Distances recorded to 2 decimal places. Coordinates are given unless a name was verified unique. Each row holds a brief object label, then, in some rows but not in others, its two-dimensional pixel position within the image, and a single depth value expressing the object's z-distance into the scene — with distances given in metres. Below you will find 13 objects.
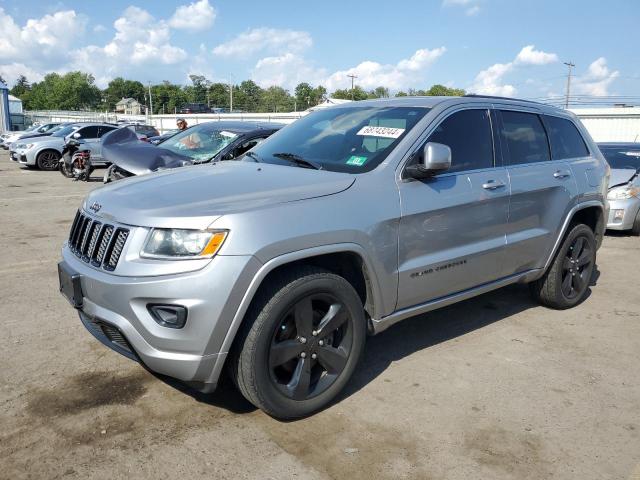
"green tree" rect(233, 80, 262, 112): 92.42
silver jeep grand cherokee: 2.73
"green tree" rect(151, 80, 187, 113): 113.85
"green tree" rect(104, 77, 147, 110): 139.88
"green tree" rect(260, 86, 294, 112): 79.11
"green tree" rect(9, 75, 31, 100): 120.39
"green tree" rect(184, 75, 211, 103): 114.50
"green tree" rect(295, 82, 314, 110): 103.99
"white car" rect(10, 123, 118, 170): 17.81
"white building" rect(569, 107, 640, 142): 22.97
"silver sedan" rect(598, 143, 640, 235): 8.80
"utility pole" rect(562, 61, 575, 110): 63.50
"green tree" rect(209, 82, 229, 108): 111.06
